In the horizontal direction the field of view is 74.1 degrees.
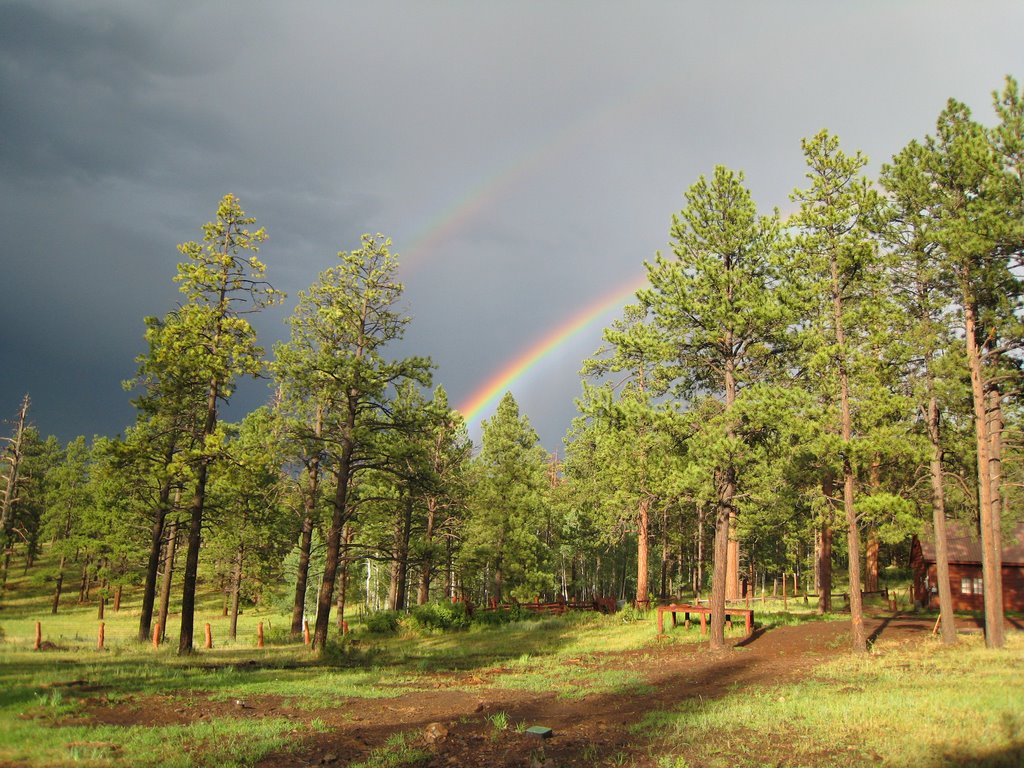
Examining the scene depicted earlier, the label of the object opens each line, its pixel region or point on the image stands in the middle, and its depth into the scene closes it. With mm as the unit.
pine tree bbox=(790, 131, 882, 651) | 21922
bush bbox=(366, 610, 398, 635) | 34625
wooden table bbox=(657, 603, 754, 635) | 26266
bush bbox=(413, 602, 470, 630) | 34750
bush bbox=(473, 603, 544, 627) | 35500
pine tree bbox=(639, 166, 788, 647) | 23016
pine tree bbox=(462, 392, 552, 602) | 39438
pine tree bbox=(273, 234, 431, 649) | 21594
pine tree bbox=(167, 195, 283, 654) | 21531
